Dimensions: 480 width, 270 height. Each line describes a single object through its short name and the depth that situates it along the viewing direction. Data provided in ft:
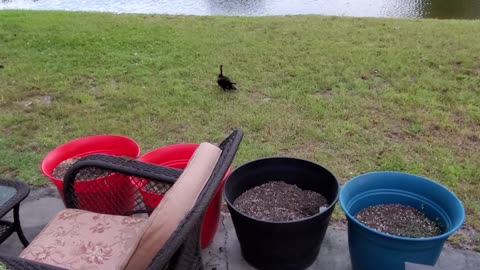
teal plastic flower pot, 5.90
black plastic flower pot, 6.46
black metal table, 6.27
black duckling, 13.05
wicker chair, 3.99
